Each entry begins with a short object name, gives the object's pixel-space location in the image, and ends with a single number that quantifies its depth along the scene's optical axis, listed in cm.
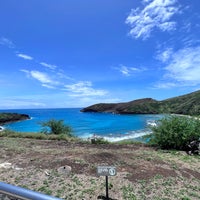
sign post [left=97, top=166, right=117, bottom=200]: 321
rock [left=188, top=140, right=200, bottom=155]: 707
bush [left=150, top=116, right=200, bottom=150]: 762
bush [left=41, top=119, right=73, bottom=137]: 1292
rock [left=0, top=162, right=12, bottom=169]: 485
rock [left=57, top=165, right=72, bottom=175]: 453
